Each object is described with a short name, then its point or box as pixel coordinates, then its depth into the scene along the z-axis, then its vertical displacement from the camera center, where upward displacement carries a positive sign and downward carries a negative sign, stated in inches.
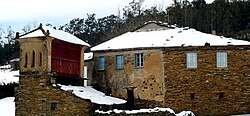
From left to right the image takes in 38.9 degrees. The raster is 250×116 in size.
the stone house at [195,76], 1012.2 -55.4
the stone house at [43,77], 921.7 -54.7
